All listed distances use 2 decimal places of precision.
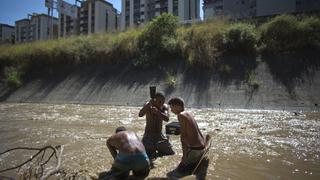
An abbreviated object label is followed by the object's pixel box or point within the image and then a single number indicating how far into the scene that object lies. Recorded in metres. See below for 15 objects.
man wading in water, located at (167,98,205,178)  3.75
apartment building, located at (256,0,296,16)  30.95
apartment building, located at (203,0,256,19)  37.59
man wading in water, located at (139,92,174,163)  4.38
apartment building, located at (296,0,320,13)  33.28
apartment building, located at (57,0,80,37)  65.04
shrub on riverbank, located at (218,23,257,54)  12.88
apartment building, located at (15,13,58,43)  67.85
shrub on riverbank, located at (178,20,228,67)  13.27
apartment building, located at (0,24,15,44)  69.64
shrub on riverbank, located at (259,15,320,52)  12.05
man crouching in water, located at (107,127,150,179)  3.49
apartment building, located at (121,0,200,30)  50.82
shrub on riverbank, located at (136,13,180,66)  14.52
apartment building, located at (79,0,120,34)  62.57
